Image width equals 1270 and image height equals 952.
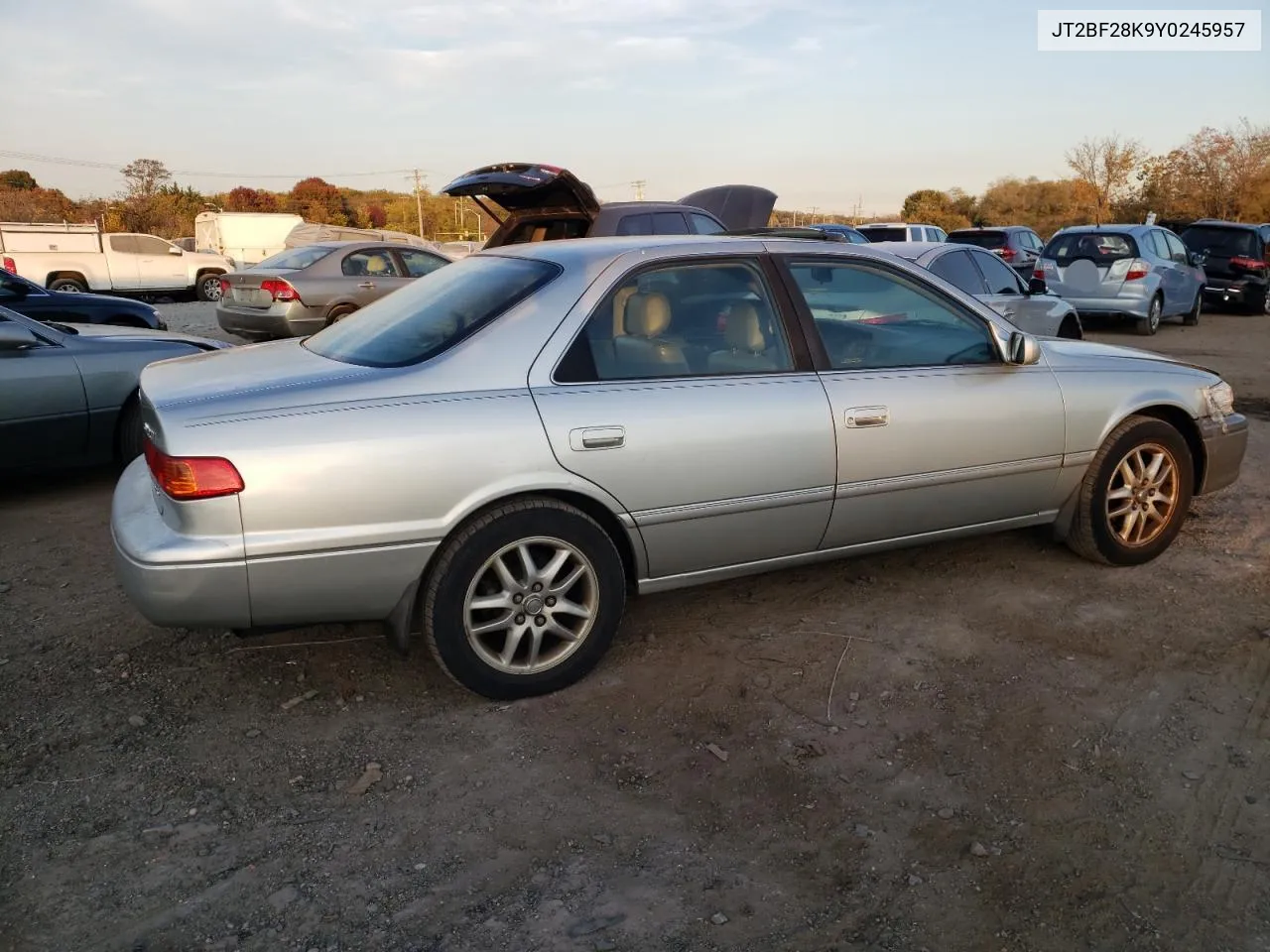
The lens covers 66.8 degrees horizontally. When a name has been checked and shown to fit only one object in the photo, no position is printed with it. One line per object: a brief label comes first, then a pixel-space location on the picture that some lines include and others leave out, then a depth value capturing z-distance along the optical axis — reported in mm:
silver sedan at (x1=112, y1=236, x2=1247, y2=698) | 2920
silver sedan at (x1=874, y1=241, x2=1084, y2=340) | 8156
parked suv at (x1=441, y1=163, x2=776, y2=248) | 7988
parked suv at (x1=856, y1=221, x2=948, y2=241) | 17297
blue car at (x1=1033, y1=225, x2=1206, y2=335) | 13688
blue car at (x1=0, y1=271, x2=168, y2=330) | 8766
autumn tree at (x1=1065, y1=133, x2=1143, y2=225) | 40031
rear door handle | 3189
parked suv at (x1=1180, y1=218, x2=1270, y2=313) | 17078
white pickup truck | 19031
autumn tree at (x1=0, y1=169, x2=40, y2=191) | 53997
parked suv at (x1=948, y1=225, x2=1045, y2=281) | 17844
